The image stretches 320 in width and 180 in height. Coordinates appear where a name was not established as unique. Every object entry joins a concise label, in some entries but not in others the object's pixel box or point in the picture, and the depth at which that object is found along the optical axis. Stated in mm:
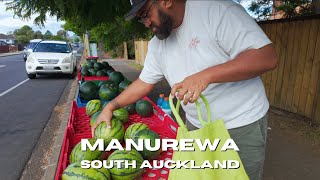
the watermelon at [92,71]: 5280
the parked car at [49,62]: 9782
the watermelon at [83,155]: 1539
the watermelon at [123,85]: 3599
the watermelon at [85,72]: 5207
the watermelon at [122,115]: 2259
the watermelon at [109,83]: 3347
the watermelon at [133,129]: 1881
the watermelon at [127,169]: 1429
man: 1078
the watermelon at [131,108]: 2656
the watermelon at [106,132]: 1795
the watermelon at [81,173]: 1321
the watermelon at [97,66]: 5616
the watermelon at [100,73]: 5132
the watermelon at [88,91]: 3323
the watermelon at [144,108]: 2547
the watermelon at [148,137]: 1653
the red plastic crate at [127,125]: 1526
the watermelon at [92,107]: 2502
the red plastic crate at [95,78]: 4844
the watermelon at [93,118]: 2140
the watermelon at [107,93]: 3157
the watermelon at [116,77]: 4187
